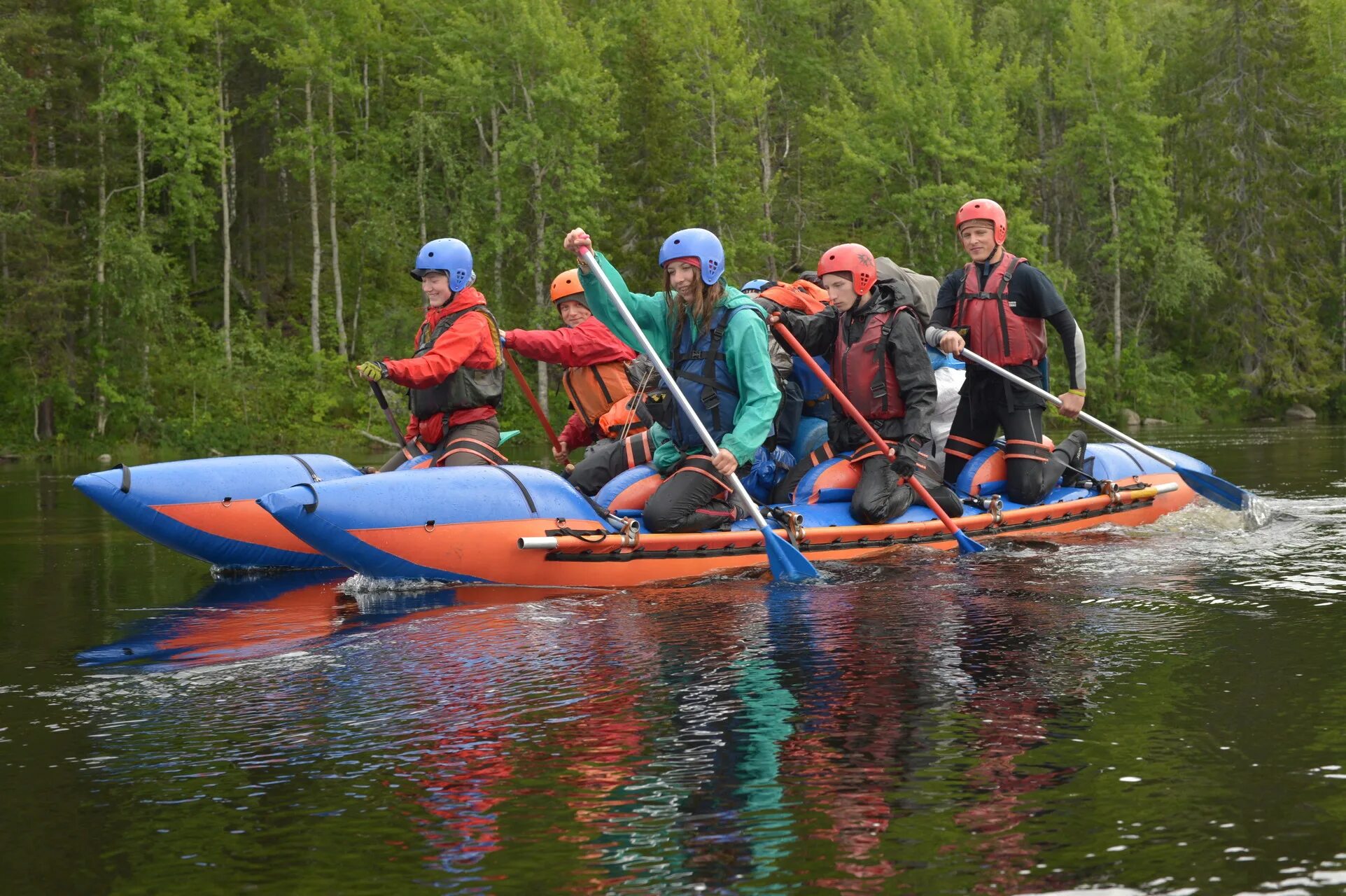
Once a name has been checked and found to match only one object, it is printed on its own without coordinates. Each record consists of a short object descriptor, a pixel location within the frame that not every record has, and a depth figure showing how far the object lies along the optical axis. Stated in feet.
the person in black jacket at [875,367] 27.68
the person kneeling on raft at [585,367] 30.35
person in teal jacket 25.59
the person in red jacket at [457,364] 27.43
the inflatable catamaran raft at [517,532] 23.76
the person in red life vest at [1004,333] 29.63
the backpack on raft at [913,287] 28.45
